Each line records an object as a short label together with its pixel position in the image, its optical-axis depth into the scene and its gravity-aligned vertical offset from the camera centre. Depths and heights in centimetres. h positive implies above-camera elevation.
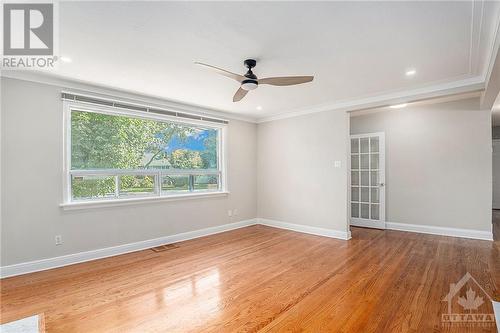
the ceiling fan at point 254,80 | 267 +98
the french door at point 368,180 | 538 -28
